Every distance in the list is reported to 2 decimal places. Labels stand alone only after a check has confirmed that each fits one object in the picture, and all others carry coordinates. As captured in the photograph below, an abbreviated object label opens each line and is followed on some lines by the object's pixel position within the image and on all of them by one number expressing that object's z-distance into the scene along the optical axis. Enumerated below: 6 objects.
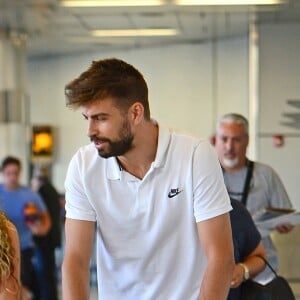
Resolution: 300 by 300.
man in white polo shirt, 2.98
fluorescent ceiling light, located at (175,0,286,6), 10.23
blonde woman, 3.28
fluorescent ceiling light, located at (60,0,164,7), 10.48
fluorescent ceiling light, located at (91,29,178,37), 12.12
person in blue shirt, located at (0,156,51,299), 9.09
